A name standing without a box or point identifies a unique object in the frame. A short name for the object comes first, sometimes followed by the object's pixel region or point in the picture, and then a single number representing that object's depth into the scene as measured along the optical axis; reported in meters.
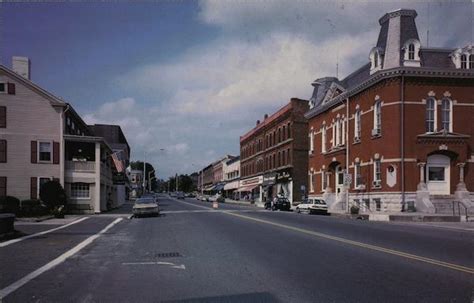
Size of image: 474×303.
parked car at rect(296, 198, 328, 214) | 42.06
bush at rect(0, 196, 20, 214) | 33.47
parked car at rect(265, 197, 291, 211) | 50.53
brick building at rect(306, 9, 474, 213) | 39.03
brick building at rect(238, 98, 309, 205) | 64.75
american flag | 63.46
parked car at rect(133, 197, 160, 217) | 35.34
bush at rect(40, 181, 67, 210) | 36.69
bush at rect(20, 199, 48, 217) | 34.88
